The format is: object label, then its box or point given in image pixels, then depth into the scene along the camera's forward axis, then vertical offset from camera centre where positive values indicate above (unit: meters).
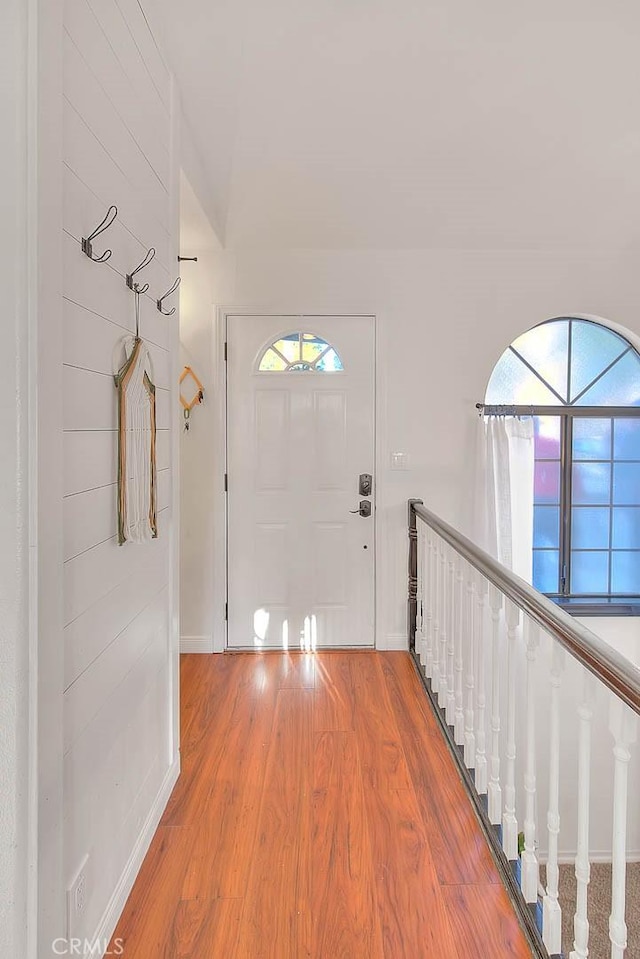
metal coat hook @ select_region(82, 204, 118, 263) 1.25 +0.46
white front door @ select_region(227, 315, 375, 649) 3.31 -0.17
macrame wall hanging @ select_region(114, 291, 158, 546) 1.49 +0.02
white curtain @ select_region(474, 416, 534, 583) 3.26 -0.22
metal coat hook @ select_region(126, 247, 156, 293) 1.55 +0.47
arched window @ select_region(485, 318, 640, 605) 3.45 +0.02
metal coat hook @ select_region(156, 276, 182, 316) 1.86 +0.50
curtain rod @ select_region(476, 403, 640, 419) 3.45 +0.26
